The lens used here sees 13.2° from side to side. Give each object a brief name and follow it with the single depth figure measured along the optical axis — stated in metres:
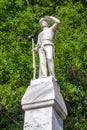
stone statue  9.70
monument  8.84
